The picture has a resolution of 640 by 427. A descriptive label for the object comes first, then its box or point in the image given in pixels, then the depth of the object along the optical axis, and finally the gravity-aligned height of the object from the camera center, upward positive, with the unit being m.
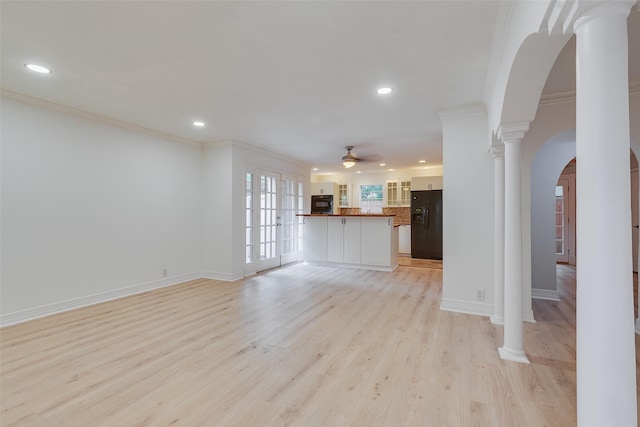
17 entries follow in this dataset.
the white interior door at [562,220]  6.79 -0.15
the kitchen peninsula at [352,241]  5.96 -0.57
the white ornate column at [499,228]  2.86 -0.14
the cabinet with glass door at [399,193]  8.62 +0.62
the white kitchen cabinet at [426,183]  7.67 +0.83
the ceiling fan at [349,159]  5.50 +1.02
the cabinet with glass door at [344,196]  9.34 +0.58
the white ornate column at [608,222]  0.89 -0.03
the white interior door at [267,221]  5.82 -0.14
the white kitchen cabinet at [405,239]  8.11 -0.70
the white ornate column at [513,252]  2.39 -0.31
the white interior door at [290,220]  6.61 -0.14
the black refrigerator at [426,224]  7.39 -0.26
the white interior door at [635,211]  5.10 +0.05
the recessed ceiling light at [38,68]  2.54 +1.28
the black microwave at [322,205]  8.03 +0.25
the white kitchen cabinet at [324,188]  8.98 +0.79
